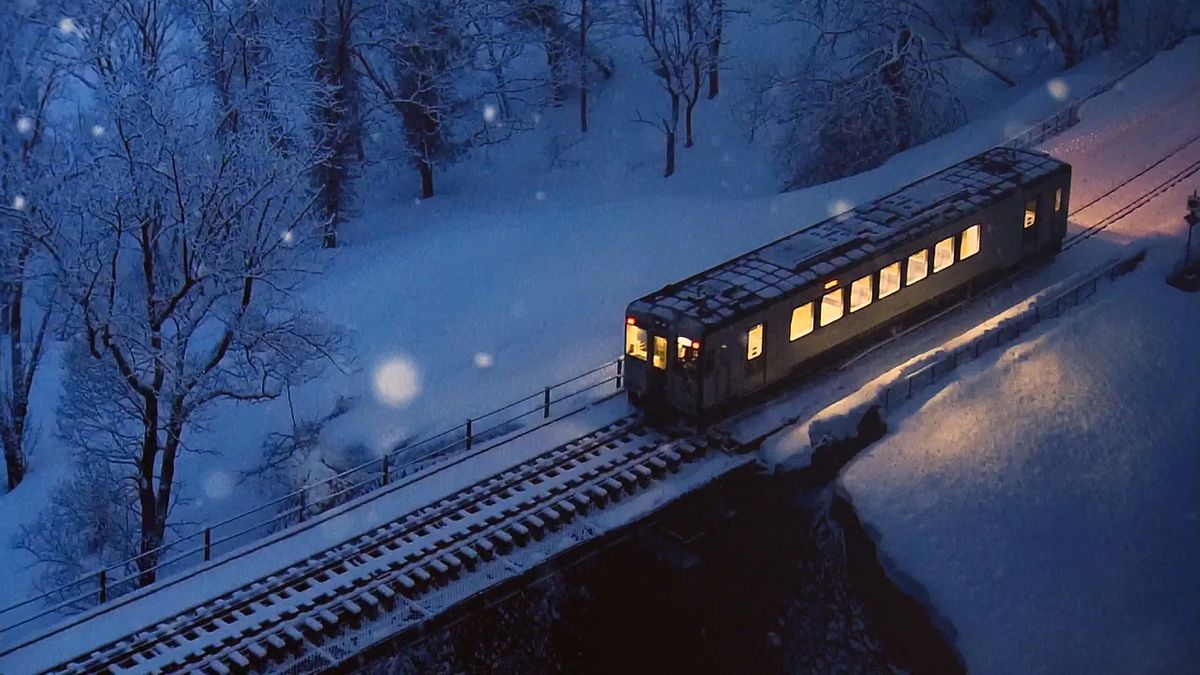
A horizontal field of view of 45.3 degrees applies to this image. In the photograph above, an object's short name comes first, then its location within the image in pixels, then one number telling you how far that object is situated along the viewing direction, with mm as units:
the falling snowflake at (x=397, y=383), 33656
